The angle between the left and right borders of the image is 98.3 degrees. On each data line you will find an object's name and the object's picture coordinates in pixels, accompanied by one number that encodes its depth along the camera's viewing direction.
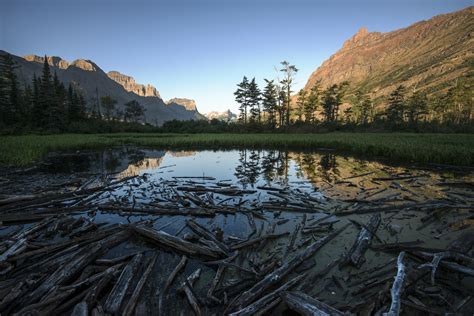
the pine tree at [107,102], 84.88
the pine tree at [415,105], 61.62
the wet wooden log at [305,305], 2.74
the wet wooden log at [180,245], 4.73
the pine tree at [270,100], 61.21
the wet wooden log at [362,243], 4.53
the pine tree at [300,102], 68.78
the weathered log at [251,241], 4.98
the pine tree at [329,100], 63.12
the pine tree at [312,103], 65.88
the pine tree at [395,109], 56.31
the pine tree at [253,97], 63.31
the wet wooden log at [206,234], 4.95
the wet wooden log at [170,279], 3.29
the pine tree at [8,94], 49.62
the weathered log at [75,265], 3.35
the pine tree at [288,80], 52.75
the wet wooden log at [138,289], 3.08
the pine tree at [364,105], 70.91
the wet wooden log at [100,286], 3.23
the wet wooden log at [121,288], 3.12
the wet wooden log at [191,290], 3.14
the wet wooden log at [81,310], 2.89
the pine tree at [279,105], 58.08
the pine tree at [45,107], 51.44
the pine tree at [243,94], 63.62
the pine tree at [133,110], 92.88
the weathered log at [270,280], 3.19
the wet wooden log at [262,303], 2.87
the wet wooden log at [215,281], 3.37
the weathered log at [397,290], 2.64
